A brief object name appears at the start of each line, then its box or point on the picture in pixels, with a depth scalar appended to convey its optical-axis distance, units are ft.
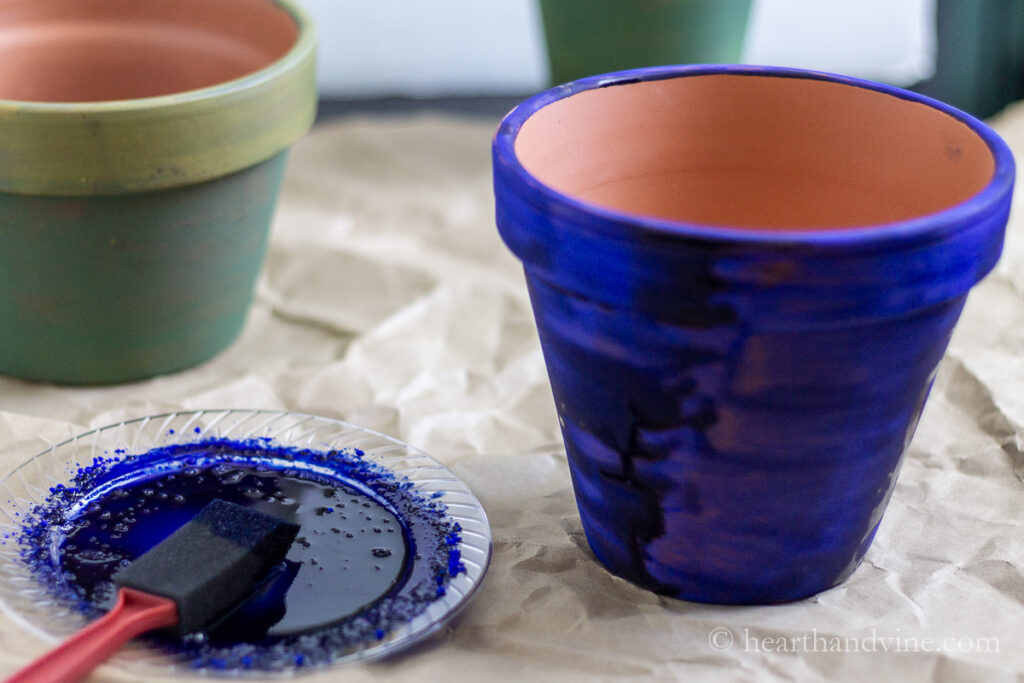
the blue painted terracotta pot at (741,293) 1.57
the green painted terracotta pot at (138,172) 2.33
